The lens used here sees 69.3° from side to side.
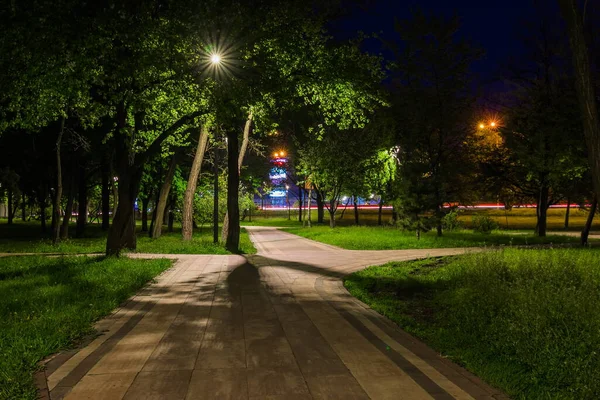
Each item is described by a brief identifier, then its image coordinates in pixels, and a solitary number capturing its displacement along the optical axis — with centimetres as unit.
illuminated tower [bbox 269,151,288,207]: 4882
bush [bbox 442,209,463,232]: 2275
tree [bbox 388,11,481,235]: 2666
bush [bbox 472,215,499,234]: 2647
